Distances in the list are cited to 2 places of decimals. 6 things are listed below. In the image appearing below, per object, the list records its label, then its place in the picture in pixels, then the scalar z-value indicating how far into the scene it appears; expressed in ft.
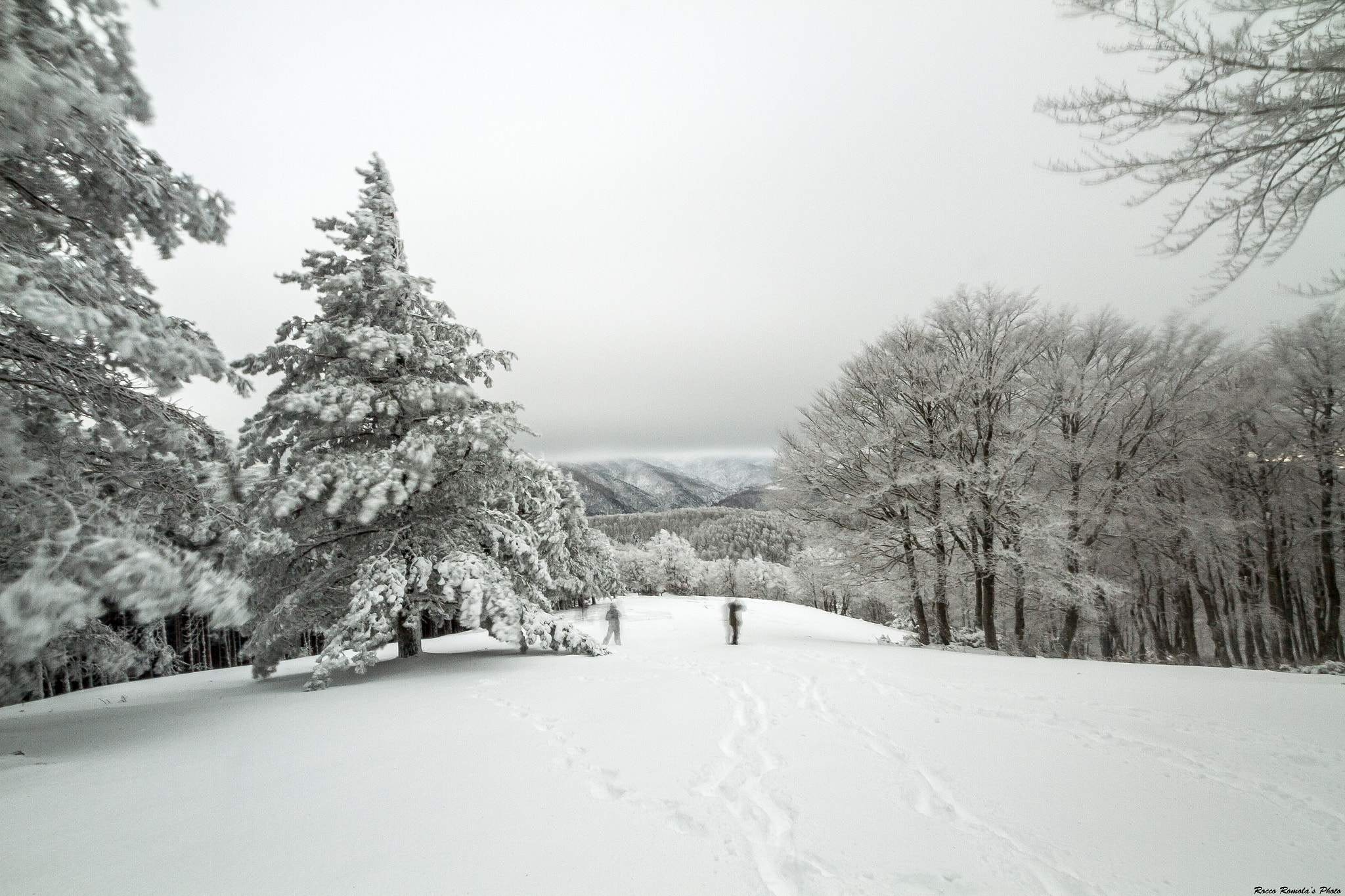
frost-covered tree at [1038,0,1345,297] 9.70
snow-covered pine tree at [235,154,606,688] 24.93
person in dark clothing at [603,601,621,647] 43.60
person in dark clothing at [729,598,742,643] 43.57
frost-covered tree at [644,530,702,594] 218.38
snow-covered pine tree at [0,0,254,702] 11.69
